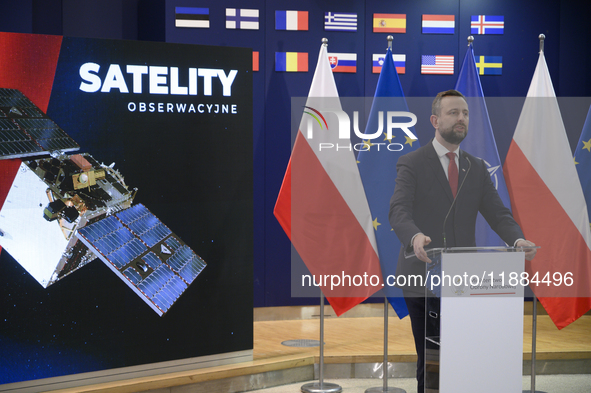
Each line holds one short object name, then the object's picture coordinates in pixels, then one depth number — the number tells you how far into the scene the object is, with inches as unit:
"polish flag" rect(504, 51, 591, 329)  158.2
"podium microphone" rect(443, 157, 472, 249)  118.4
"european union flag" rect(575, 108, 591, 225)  160.6
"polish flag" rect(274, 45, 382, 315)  158.6
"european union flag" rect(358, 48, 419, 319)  159.3
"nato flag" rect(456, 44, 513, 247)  160.2
